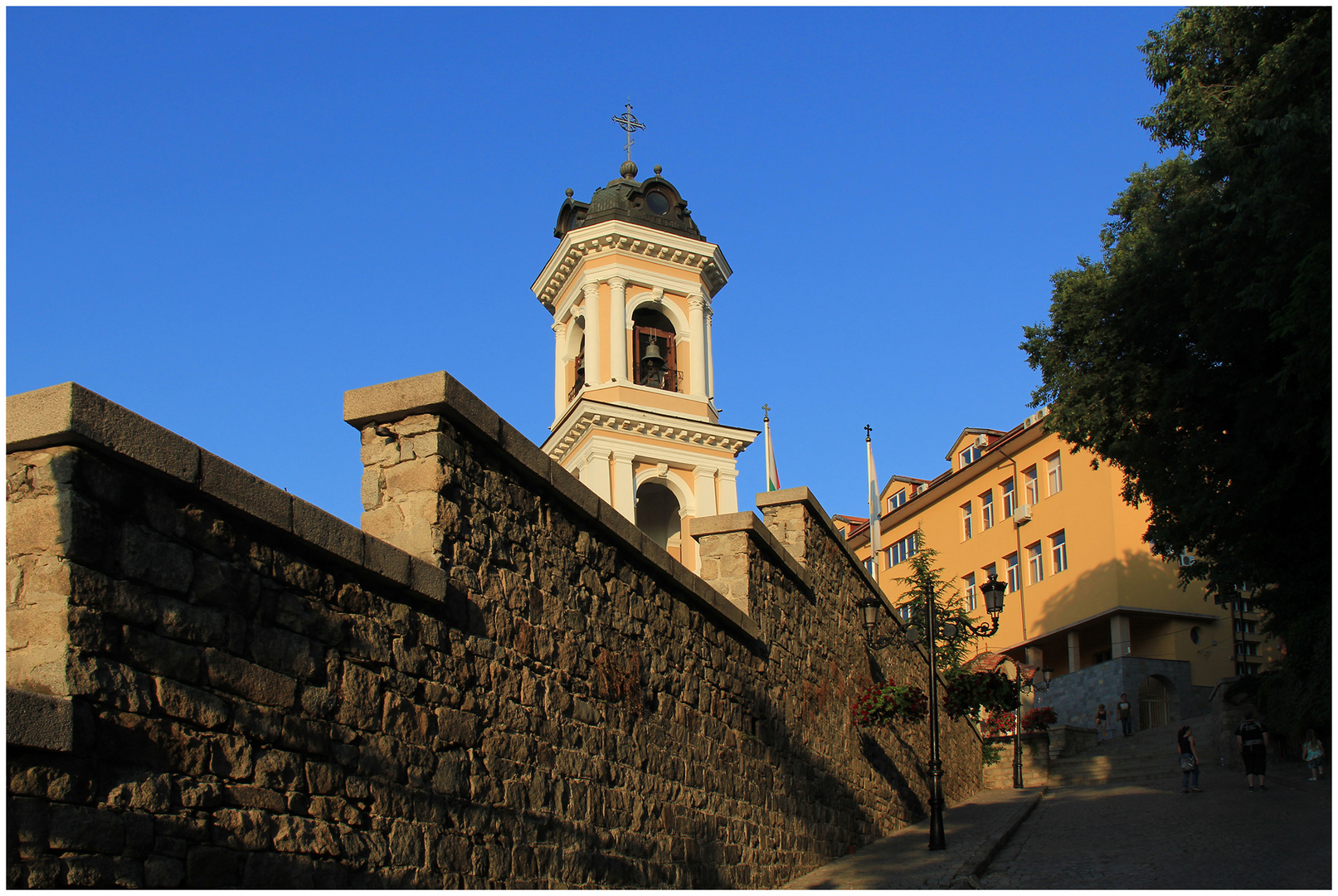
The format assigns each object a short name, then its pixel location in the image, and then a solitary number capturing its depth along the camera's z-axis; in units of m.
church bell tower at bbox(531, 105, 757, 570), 26.16
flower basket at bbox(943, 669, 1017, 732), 16.64
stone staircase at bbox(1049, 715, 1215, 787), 25.38
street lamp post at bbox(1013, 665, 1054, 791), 27.09
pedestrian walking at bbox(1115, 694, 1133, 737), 34.75
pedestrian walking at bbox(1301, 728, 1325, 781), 18.53
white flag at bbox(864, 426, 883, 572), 36.75
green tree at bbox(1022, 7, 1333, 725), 11.71
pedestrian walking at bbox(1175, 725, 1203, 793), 19.19
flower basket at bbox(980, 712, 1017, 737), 30.44
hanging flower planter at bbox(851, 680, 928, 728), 14.65
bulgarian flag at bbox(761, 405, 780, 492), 32.19
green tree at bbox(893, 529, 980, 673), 27.42
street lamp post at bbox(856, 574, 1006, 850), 13.20
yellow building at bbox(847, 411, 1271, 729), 38.25
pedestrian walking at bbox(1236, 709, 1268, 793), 18.19
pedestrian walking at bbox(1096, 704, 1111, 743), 36.19
